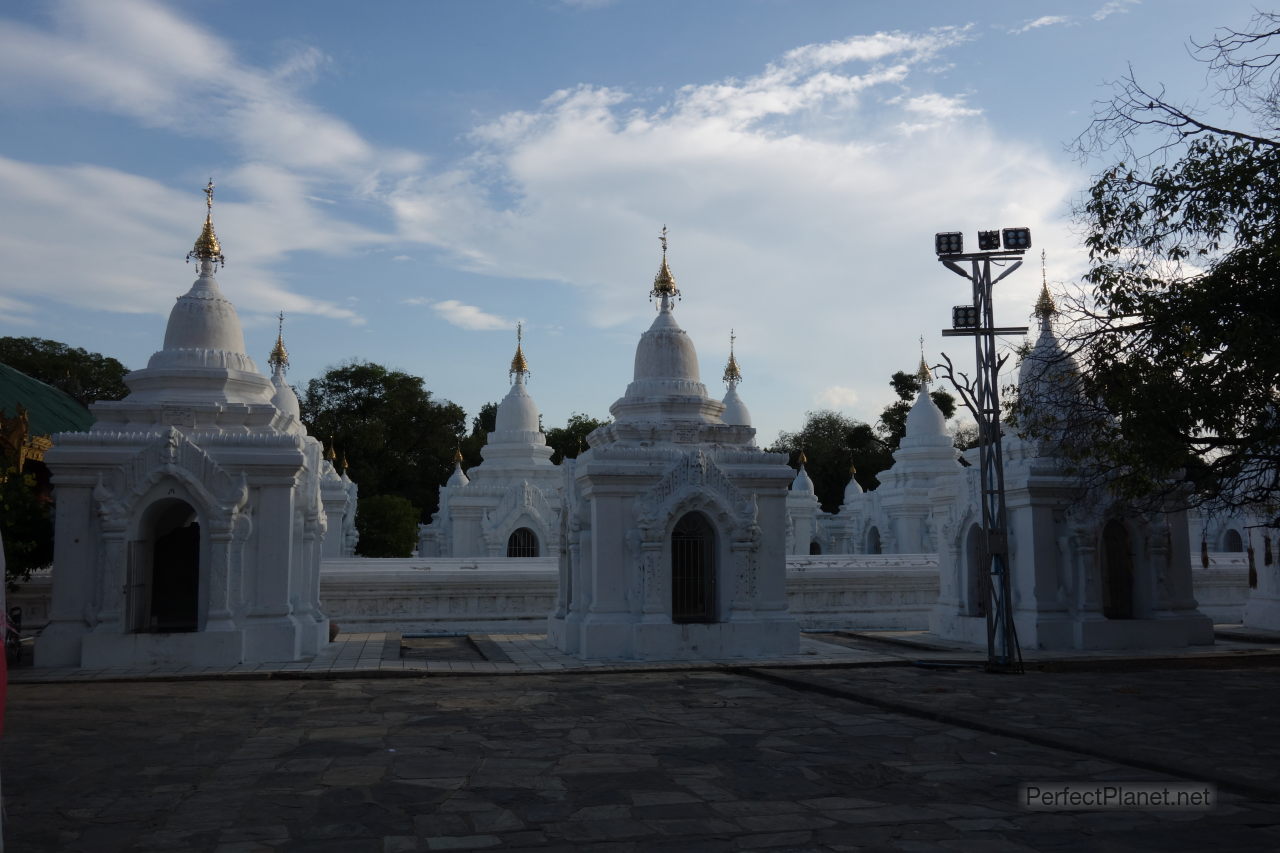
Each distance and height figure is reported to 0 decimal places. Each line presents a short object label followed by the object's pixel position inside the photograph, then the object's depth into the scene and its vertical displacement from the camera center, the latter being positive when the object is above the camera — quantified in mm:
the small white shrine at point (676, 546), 16953 -257
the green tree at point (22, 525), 16875 +198
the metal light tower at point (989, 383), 14977 +1995
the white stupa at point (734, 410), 35344 +3874
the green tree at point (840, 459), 58375 +3735
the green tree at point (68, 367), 45812 +7252
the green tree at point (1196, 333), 11711 +2160
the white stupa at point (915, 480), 35406 +1564
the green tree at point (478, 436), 58094 +5363
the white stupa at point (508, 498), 31047 +989
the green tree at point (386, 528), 39406 +179
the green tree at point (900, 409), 58562 +6338
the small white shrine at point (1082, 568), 17938 -728
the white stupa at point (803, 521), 39375 +262
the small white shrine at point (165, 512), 15727 +172
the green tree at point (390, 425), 52125 +5257
